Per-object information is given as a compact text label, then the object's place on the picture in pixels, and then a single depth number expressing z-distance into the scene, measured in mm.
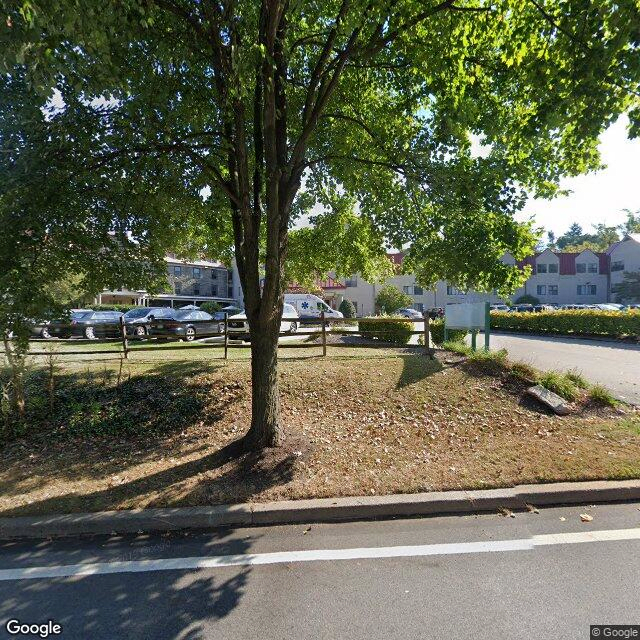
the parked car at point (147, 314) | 22656
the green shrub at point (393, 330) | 14000
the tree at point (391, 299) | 39562
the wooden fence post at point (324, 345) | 10145
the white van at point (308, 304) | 29109
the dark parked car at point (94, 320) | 19709
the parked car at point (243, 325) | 15367
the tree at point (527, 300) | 52844
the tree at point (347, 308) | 42450
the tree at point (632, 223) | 73819
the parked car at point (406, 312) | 39306
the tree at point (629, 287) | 49656
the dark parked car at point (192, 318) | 20250
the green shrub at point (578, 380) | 7509
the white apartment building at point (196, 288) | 50156
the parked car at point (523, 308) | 43900
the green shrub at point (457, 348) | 9547
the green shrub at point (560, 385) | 7020
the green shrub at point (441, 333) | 12742
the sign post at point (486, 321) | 9497
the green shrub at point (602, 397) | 6852
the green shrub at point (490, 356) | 8422
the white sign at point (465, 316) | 9820
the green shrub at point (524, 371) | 7628
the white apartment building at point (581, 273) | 54750
